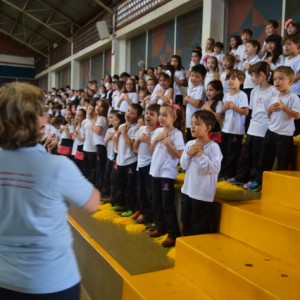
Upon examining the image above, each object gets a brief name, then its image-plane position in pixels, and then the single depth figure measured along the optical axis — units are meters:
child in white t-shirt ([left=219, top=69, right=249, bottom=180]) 3.64
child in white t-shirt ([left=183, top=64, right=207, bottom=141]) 4.34
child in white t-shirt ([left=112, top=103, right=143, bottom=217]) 3.87
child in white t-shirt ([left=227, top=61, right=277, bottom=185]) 3.36
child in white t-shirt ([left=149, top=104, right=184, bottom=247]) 3.07
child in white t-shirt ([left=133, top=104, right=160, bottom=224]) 3.45
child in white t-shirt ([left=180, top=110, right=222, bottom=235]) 2.63
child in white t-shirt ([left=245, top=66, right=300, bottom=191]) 3.06
